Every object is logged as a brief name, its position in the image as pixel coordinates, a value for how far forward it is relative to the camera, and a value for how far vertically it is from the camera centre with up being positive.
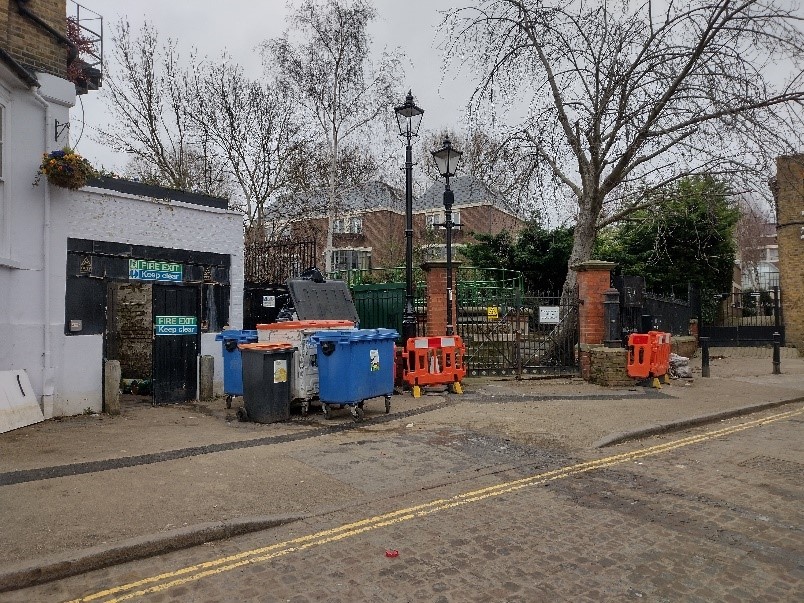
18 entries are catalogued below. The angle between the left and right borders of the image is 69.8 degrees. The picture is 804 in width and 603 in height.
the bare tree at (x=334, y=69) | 22.83 +9.65
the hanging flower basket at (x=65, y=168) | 8.49 +2.15
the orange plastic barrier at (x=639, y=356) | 12.62 -0.99
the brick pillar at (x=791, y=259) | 21.59 +1.94
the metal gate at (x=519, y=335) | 13.80 -0.59
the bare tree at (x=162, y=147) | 20.92 +6.47
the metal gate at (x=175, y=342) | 10.28 -0.54
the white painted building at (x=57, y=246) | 8.35 +1.07
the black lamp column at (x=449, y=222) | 11.98 +1.86
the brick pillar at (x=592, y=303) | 13.26 +0.18
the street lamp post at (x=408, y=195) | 11.64 +2.39
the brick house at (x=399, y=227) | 36.94 +6.49
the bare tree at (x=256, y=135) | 22.22 +6.90
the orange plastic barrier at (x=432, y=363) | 11.30 -1.02
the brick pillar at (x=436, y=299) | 12.95 +0.28
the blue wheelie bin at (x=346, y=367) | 8.59 -0.83
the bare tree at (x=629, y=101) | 13.74 +5.23
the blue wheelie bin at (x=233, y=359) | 9.67 -0.79
